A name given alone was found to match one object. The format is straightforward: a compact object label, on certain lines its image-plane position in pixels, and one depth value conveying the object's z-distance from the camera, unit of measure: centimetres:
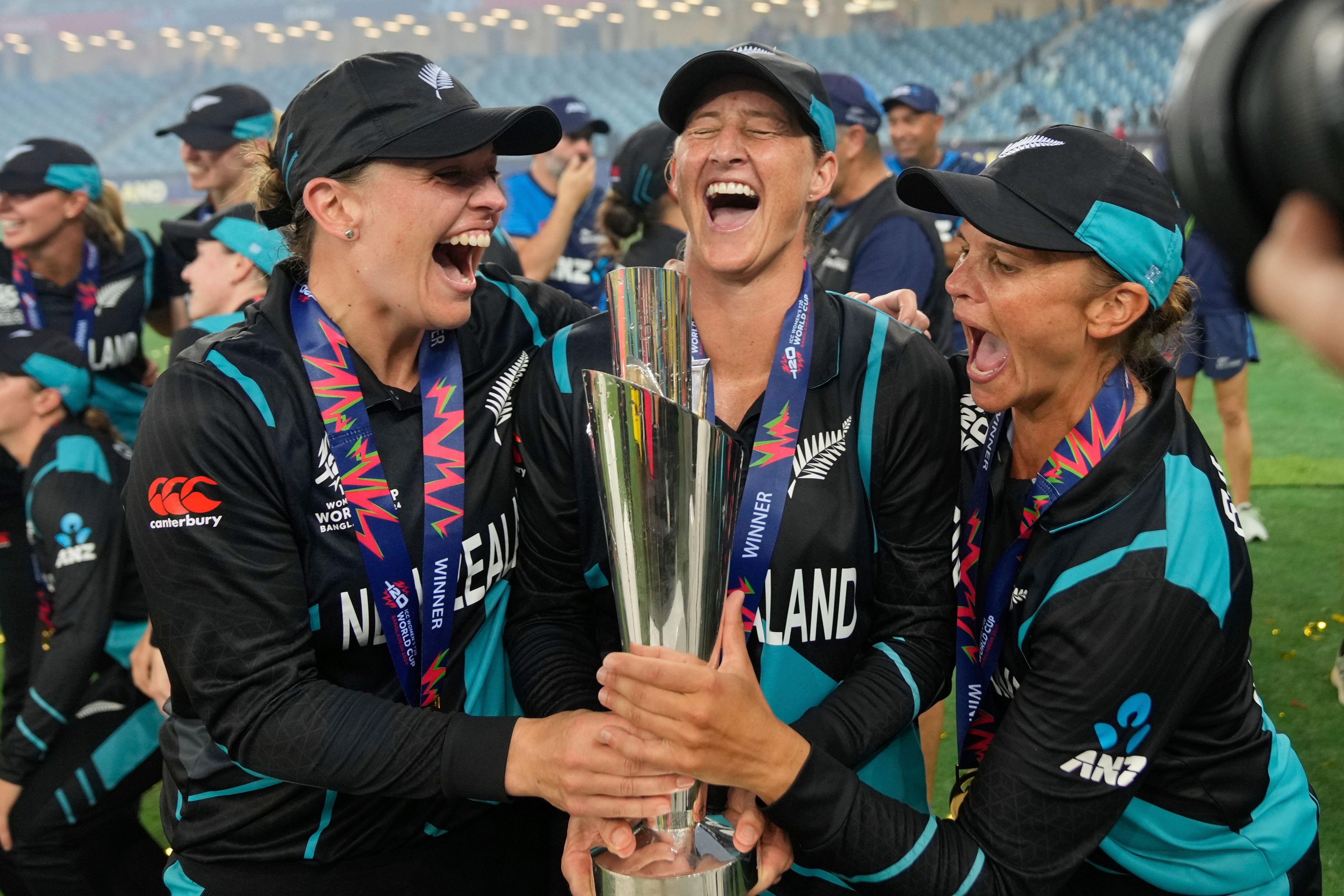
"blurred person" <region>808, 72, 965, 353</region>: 408
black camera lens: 67
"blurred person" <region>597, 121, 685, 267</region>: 437
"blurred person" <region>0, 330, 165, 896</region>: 273
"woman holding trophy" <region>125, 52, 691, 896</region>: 159
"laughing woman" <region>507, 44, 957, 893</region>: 174
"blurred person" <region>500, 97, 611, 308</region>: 590
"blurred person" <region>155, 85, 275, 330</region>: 452
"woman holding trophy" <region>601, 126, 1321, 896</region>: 155
